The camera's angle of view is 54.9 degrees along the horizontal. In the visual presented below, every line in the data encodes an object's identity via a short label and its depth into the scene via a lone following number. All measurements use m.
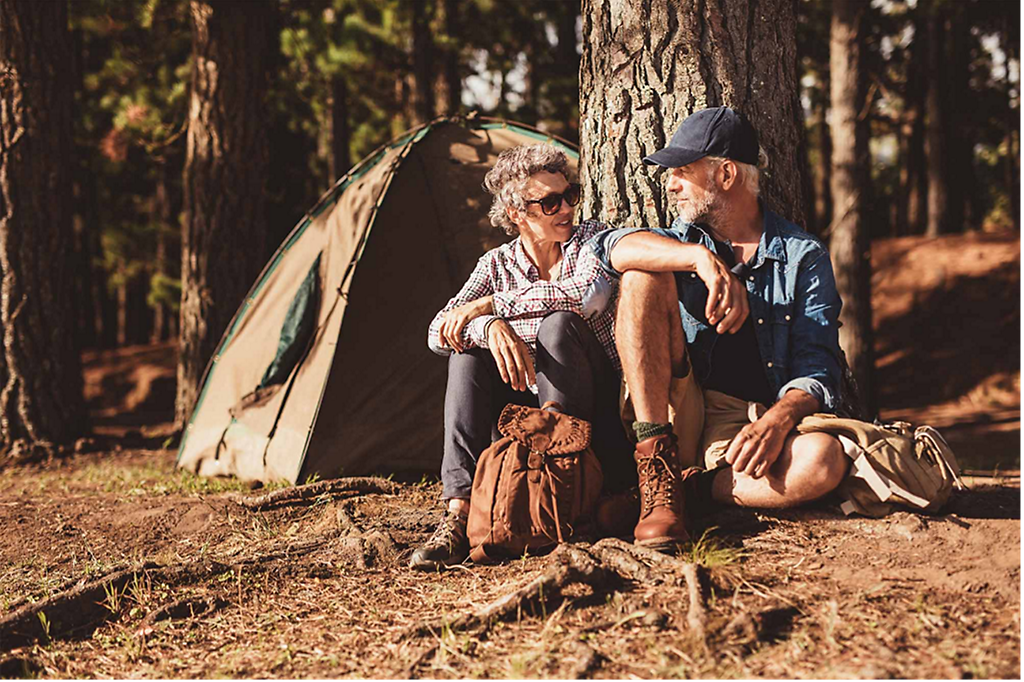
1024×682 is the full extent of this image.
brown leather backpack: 3.23
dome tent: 5.31
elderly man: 3.23
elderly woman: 3.42
